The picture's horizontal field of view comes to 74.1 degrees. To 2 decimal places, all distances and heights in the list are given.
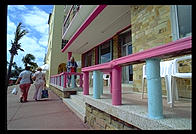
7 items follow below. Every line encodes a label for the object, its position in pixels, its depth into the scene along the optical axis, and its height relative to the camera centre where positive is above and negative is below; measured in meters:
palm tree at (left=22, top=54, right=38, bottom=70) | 34.53 +3.50
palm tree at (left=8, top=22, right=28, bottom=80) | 11.32 +2.87
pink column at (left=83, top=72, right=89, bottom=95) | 3.18 -0.31
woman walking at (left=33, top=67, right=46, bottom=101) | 6.15 -0.51
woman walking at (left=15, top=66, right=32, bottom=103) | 5.83 -0.49
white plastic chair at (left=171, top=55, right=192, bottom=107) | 1.71 -0.03
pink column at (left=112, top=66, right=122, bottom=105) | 1.88 -0.23
